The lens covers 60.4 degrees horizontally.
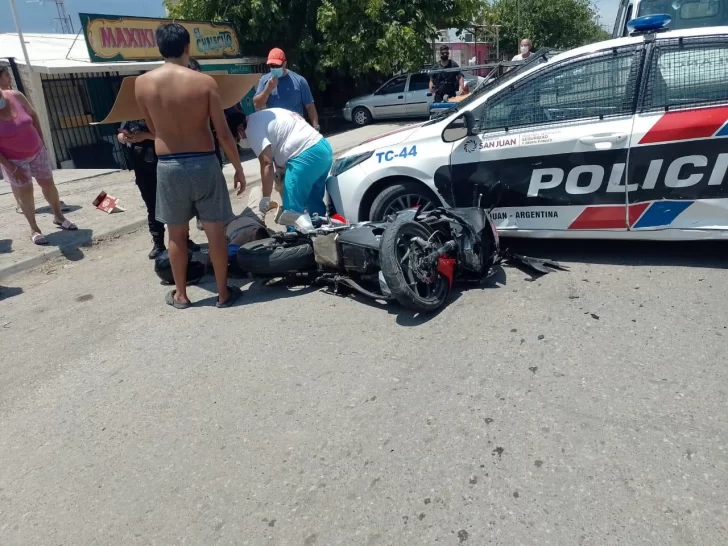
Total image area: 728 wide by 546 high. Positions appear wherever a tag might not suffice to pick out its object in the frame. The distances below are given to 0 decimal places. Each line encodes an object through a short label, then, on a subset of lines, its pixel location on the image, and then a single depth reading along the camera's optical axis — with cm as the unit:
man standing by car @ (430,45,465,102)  1102
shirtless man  412
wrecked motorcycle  412
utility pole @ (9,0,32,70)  1146
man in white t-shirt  515
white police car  419
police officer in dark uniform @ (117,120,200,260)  534
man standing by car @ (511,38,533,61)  1109
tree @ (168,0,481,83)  1669
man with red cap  628
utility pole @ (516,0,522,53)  3792
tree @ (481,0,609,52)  4053
